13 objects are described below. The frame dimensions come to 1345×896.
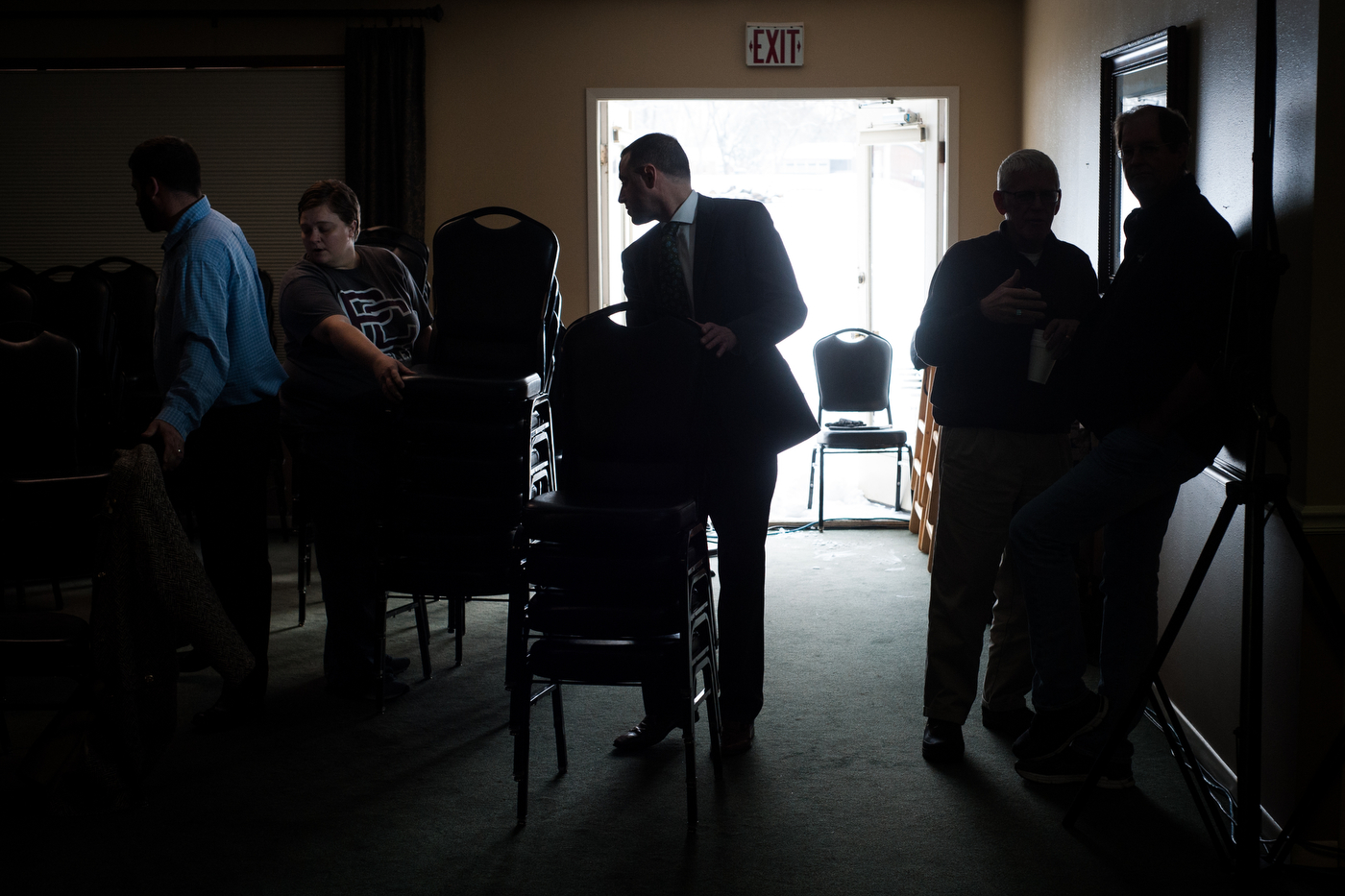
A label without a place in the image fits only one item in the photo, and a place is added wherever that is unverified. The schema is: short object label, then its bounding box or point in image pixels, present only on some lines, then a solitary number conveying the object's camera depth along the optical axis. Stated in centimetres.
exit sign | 575
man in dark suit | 276
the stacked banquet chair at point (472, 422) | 304
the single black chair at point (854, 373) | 611
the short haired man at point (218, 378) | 296
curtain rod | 572
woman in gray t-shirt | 320
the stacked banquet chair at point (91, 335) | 505
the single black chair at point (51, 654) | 260
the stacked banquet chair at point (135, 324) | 548
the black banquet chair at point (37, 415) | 384
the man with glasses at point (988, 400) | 274
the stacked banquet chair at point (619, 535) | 245
